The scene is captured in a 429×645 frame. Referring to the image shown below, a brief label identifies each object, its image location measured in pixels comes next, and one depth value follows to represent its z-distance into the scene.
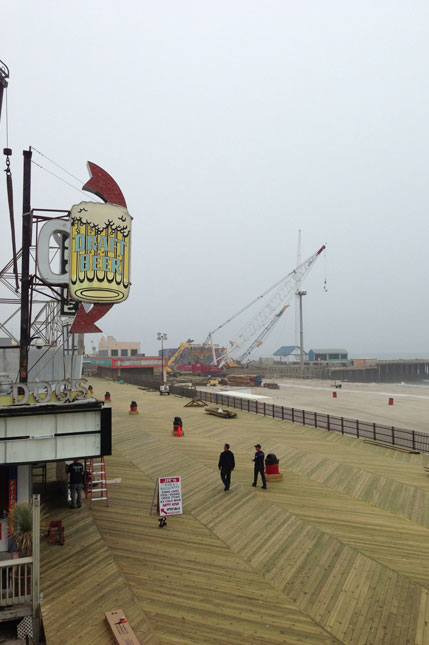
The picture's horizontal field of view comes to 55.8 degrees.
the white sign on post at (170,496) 11.16
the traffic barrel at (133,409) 29.33
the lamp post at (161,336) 64.28
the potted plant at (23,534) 8.34
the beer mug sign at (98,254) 11.12
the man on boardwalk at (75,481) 12.45
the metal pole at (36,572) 7.46
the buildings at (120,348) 149.65
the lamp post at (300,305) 142.38
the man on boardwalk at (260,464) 13.65
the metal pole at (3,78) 20.17
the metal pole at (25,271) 11.15
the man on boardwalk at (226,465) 13.14
